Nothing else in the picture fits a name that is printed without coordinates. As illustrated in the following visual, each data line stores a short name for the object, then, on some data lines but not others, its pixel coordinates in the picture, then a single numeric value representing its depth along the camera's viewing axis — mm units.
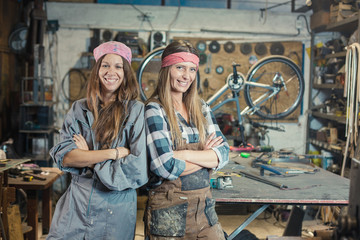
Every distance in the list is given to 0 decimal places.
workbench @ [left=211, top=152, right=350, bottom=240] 2432
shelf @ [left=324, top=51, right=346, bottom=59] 4554
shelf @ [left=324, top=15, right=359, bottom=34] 4378
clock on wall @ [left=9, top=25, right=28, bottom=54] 5262
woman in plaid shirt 1971
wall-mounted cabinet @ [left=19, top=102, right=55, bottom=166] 4934
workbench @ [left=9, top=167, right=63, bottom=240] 3418
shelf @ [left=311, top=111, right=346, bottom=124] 4492
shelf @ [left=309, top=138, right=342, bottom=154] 4656
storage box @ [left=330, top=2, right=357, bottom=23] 4668
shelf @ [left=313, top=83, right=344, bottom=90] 4691
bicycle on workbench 4570
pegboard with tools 5641
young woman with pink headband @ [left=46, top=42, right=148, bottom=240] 1905
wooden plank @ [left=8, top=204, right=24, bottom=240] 3043
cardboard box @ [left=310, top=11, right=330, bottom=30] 5133
